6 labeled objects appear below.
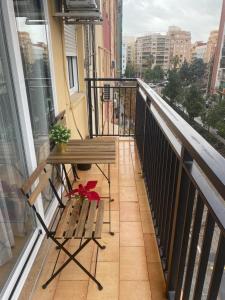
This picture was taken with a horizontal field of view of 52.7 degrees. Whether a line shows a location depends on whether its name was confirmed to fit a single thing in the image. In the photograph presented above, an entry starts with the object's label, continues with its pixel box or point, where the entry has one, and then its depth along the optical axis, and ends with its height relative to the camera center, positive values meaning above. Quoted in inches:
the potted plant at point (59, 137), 81.2 -24.5
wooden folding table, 75.7 -30.3
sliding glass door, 51.5 -26.4
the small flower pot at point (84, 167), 120.8 -51.6
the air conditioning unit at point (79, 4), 90.7 +22.6
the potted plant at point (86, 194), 69.6 -37.7
